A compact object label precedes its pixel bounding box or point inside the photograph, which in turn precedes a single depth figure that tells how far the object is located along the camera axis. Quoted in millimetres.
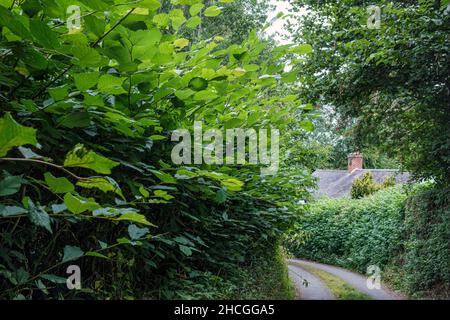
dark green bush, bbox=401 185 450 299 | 8766
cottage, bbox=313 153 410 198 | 27412
